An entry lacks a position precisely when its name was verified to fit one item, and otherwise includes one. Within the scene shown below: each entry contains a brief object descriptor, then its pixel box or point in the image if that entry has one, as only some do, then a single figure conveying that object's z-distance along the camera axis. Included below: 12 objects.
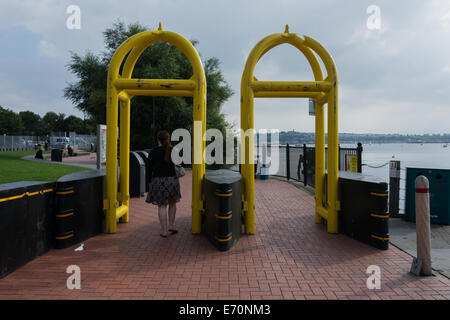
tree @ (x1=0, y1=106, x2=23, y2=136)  76.46
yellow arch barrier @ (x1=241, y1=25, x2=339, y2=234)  5.32
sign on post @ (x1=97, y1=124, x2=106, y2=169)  6.40
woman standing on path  5.16
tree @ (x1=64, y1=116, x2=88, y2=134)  105.38
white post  3.70
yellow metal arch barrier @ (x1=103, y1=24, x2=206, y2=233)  5.34
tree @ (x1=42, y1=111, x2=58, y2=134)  109.25
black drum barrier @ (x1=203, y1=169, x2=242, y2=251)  4.58
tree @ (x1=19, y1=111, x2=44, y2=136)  104.94
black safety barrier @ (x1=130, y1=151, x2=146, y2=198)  9.30
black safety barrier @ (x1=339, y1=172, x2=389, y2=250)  4.61
